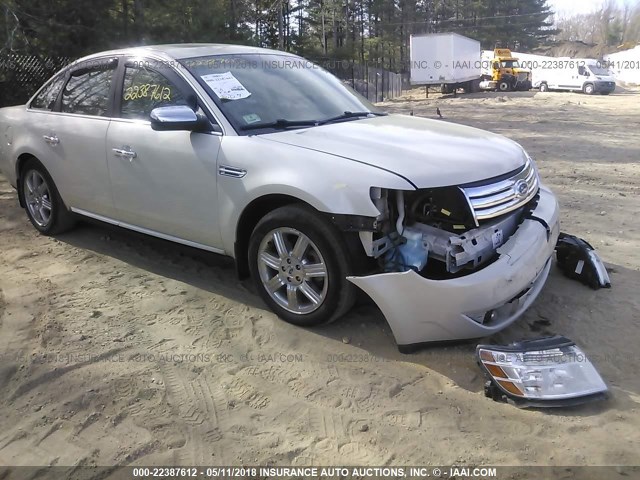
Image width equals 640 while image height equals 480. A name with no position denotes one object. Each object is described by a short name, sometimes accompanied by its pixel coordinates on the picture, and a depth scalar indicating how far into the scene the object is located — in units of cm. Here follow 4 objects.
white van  3622
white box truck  3450
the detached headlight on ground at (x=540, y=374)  292
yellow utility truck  3917
